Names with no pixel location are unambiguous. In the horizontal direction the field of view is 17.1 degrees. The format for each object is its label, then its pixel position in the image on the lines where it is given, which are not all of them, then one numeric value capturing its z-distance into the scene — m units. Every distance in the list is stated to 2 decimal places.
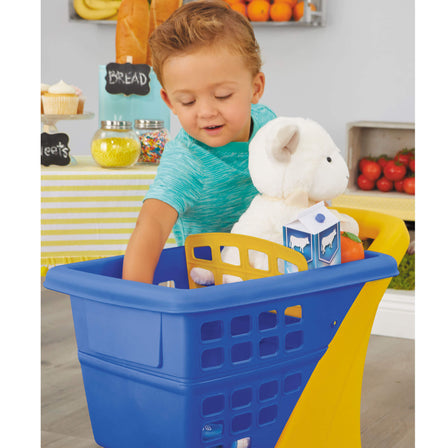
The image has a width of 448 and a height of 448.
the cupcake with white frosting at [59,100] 3.49
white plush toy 2.67
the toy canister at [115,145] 3.27
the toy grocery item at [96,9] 4.67
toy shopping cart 2.35
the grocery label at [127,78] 3.39
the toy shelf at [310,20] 4.40
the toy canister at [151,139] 3.38
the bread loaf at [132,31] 3.41
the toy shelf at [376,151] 3.96
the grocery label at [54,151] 3.34
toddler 2.67
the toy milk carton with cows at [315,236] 2.56
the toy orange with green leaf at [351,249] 2.62
